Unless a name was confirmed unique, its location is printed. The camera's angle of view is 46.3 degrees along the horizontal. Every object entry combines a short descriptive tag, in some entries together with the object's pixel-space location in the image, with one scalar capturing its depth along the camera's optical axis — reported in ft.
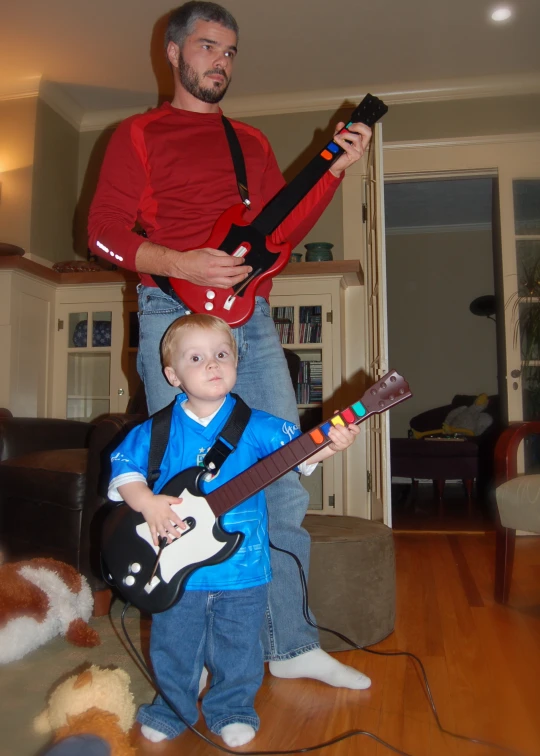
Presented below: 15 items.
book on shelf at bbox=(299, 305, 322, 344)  10.61
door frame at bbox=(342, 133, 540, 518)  11.34
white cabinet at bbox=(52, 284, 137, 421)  11.08
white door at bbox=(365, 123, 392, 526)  7.99
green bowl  10.91
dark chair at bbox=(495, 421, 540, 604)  6.10
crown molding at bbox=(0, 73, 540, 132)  11.47
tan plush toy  3.49
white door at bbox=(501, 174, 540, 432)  11.00
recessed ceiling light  9.58
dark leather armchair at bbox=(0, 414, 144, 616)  6.15
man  4.26
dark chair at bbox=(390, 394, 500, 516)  15.19
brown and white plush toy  4.87
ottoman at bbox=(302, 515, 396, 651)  5.08
